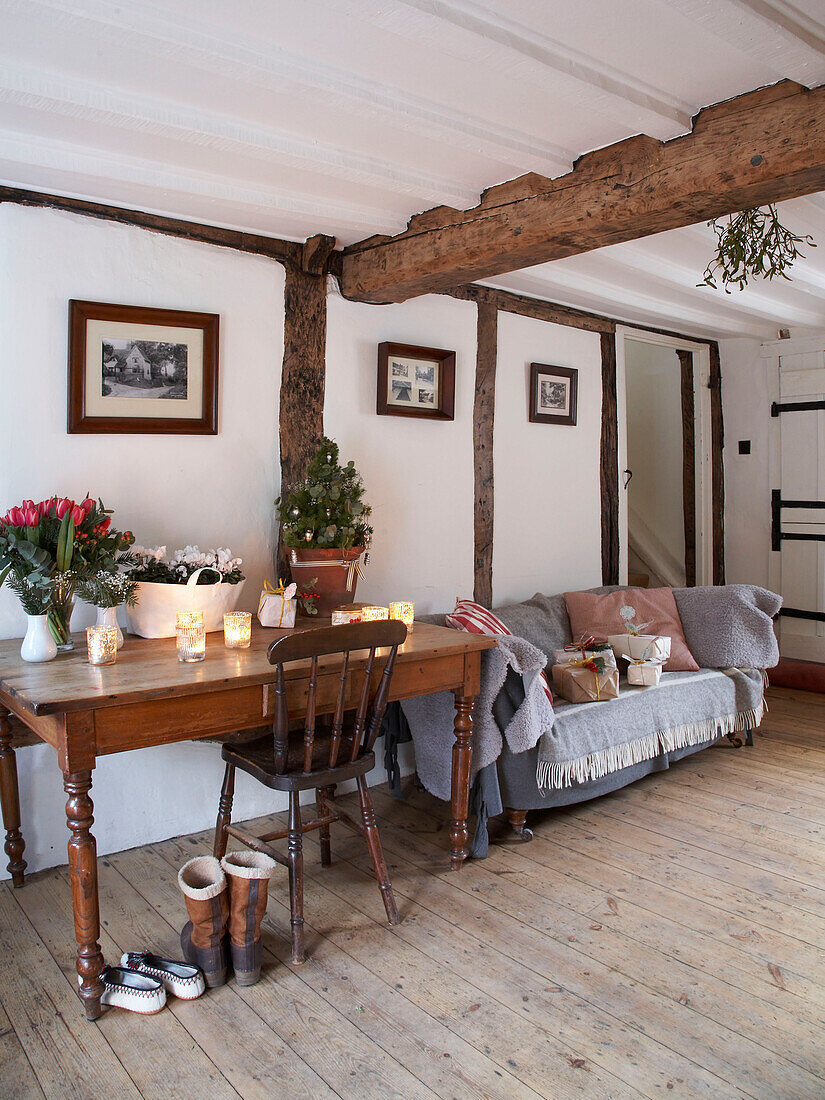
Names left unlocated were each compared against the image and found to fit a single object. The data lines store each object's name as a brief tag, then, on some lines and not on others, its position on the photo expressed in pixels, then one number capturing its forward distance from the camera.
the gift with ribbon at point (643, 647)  3.73
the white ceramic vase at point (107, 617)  2.48
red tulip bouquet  2.35
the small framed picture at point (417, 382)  3.61
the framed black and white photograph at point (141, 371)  2.79
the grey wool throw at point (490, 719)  2.91
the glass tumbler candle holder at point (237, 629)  2.56
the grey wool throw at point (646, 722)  3.08
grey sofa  3.05
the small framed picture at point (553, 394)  4.30
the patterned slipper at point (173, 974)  2.10
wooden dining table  1.97
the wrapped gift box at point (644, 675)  3.59
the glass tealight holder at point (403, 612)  2.98
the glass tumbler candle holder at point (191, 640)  2.35
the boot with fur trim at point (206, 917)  2.11
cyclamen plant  2.69
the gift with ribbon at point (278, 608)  2.91
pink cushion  4.06
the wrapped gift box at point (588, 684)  3.34
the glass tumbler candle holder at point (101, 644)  2.28
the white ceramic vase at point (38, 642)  2.34
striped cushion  3.35
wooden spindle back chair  2.25
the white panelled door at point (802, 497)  5.29
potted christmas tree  3.07
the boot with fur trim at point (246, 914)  2.14
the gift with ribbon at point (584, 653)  3.52
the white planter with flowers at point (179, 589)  2.64
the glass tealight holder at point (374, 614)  2.91
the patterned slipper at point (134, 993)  2.05
